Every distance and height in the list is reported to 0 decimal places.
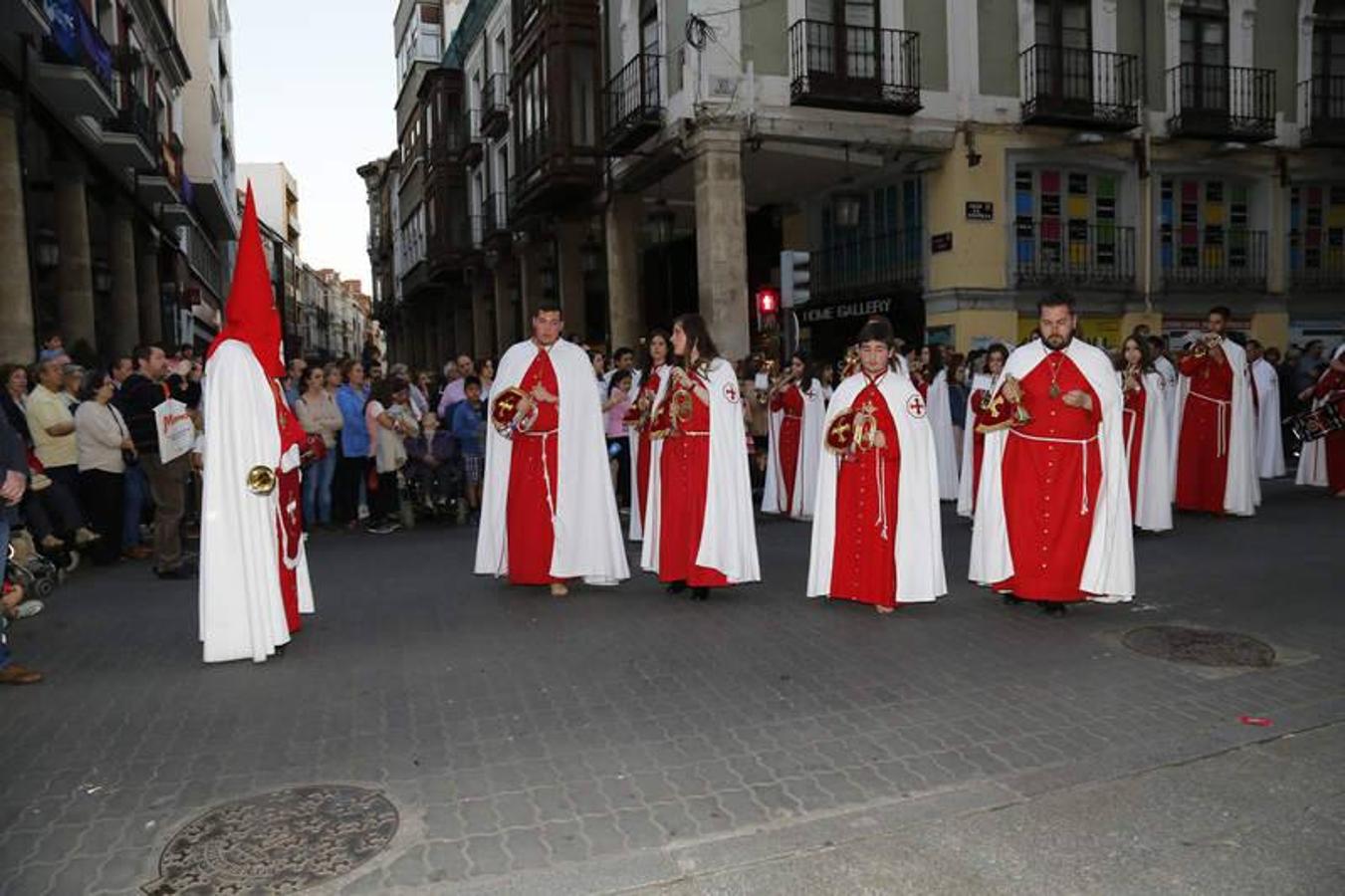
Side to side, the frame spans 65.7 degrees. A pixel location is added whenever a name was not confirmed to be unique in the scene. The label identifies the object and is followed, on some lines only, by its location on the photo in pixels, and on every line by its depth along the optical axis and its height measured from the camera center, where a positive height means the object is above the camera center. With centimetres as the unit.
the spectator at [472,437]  1282 -47
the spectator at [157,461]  932 -47
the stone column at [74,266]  1853 +263
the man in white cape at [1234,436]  1139 -71
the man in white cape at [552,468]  792 -56
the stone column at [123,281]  2262 +287
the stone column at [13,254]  1514 +235
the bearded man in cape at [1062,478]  697 -68
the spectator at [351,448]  1229 -54
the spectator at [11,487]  546 -37
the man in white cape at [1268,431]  1524 -89
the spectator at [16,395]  908 +18
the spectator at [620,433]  1306 -51
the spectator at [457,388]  1343 +15
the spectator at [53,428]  945 -13
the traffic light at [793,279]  1467 +153
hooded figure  618 -44
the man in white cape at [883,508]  727 -87
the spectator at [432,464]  1263 -77
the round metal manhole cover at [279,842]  352 -158
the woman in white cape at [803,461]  1228 -87
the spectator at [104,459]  971 -44
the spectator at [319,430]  1196 -29
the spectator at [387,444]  1233 -49
